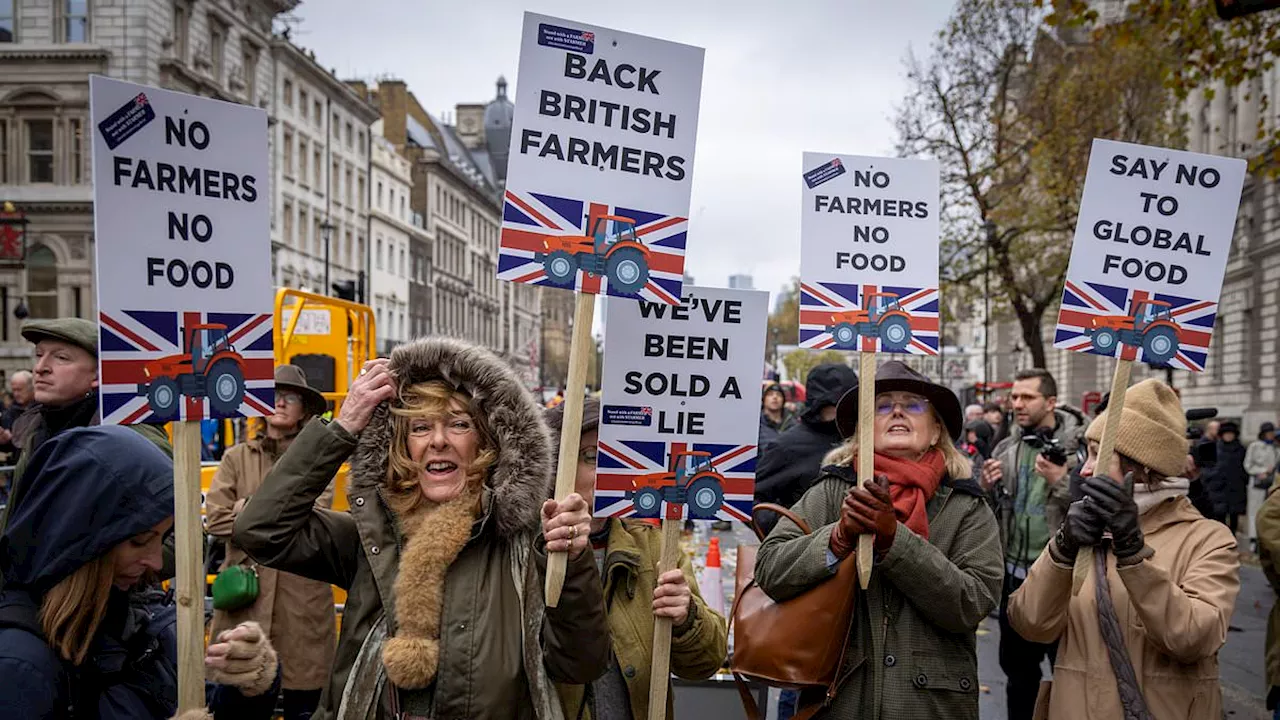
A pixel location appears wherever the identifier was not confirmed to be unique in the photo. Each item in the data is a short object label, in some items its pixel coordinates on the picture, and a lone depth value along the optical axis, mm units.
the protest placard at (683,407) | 3852
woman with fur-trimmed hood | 3020
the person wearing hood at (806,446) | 6461
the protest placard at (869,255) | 4000
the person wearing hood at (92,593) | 2625
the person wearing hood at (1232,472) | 15883
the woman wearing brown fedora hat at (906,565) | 3465
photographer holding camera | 5648
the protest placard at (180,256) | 3082
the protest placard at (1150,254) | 4008
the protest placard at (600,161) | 3363
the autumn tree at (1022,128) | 23969
